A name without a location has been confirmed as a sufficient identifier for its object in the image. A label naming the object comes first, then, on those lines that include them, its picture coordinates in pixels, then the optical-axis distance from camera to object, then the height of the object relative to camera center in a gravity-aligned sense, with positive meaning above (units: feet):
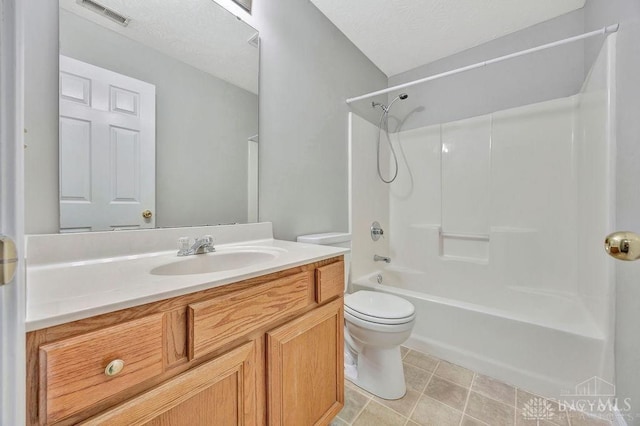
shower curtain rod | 3.75 +2.85
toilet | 4.19 -2.15
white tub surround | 4.30 -0.51
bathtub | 4.20 -2.33
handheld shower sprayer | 7.65 +2.78
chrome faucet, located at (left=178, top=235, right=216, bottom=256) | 3.21 -0.46
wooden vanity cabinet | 1.44 -1.13
